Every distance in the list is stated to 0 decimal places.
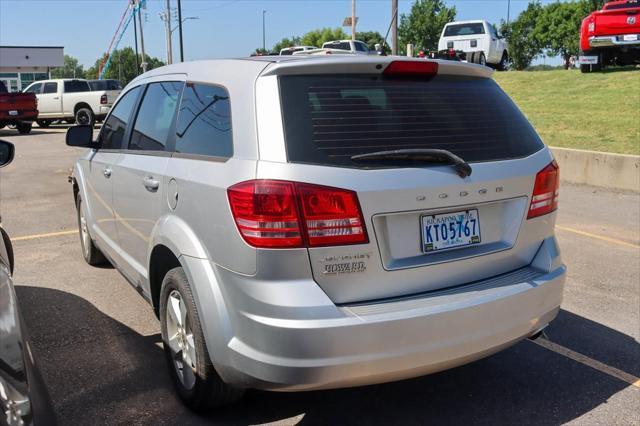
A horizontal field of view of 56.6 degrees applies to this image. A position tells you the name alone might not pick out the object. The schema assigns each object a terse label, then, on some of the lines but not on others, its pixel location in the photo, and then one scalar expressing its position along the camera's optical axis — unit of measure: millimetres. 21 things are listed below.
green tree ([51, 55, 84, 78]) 165712
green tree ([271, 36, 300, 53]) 118338
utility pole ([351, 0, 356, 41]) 32316
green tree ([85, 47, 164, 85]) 121562
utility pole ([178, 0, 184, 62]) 42562
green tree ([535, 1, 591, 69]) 76125
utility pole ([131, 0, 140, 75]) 63438
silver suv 2422
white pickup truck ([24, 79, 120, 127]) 24625
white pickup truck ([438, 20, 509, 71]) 22734
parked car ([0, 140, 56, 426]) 1586
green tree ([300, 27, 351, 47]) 112231
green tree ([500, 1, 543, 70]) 81312
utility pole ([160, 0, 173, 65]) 49062
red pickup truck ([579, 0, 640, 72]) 14727
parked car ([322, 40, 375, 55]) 24203
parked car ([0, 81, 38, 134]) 21312
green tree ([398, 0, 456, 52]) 78500
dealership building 70438
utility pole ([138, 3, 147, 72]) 58006
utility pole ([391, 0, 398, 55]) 17594
